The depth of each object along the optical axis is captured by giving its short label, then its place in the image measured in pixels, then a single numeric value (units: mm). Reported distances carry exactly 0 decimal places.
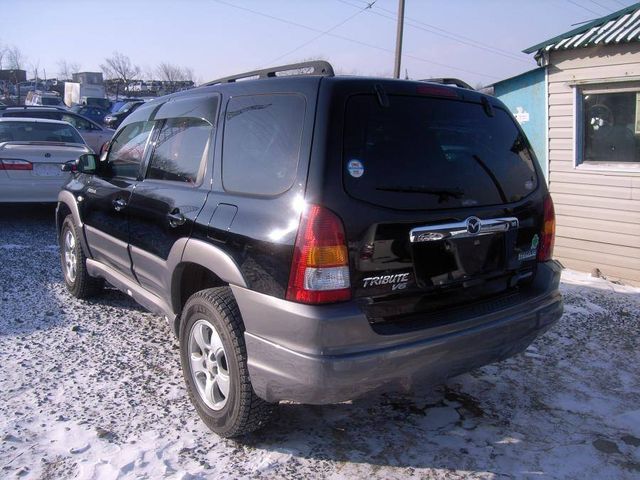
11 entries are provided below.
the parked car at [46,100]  30672
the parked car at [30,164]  7699
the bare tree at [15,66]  56003
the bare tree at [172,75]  64400
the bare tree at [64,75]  73150
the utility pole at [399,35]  21002
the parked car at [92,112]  26472
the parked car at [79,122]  12173
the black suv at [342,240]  2475
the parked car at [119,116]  18700
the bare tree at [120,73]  66062
